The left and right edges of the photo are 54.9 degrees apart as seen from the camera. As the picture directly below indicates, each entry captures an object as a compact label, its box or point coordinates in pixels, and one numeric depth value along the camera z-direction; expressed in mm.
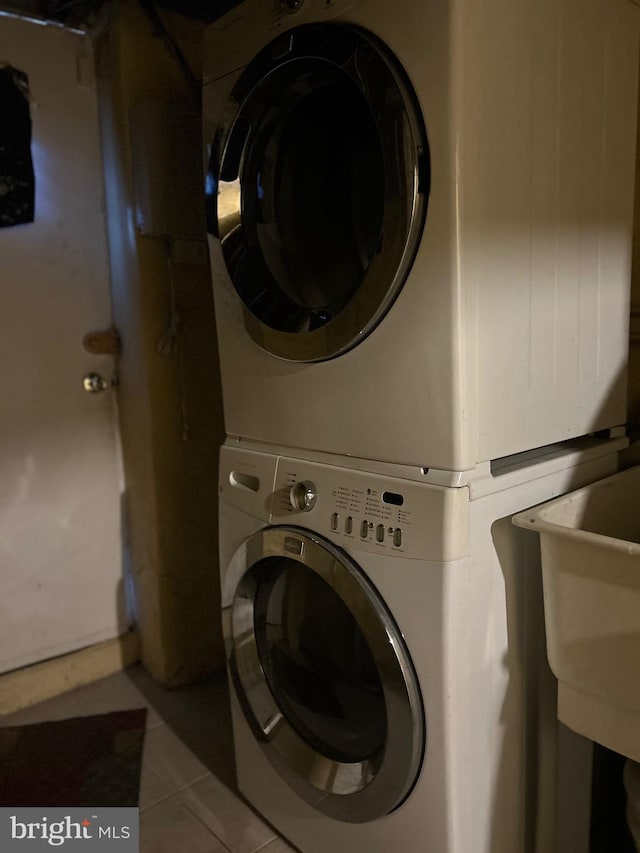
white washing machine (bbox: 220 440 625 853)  915
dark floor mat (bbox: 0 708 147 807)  1405
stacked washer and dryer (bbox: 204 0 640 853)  859
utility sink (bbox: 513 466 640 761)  810
